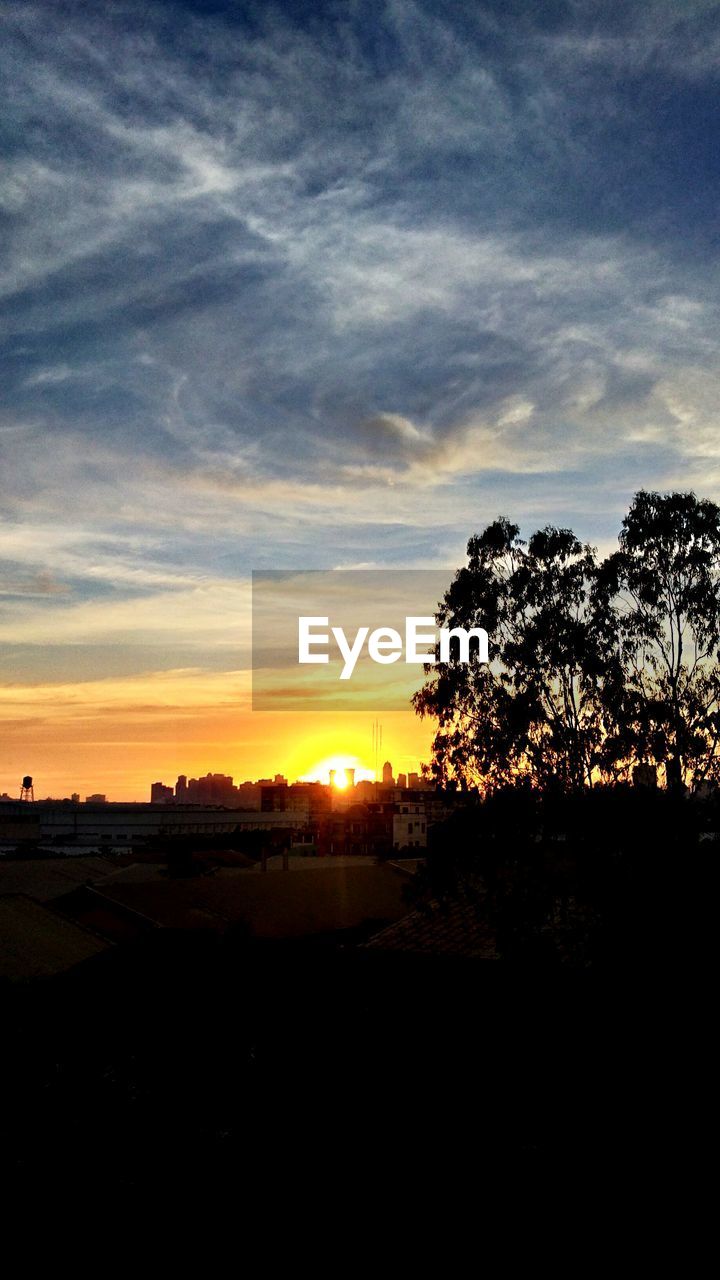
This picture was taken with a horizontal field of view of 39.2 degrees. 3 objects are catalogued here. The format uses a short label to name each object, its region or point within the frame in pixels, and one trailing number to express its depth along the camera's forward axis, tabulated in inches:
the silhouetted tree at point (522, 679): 904.9
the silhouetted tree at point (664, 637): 875.4
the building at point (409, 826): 4515.3
